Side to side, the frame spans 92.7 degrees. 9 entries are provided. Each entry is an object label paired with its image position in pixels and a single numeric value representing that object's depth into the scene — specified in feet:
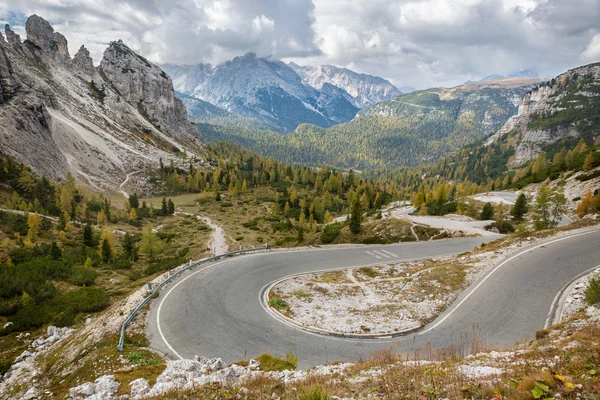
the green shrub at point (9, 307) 88.42
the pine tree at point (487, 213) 167.73
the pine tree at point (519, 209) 160.15
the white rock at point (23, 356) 64.19
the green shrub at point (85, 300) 89.56
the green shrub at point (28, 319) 79.30
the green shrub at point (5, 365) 60.11
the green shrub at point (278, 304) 60.54
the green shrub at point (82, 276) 114.96
